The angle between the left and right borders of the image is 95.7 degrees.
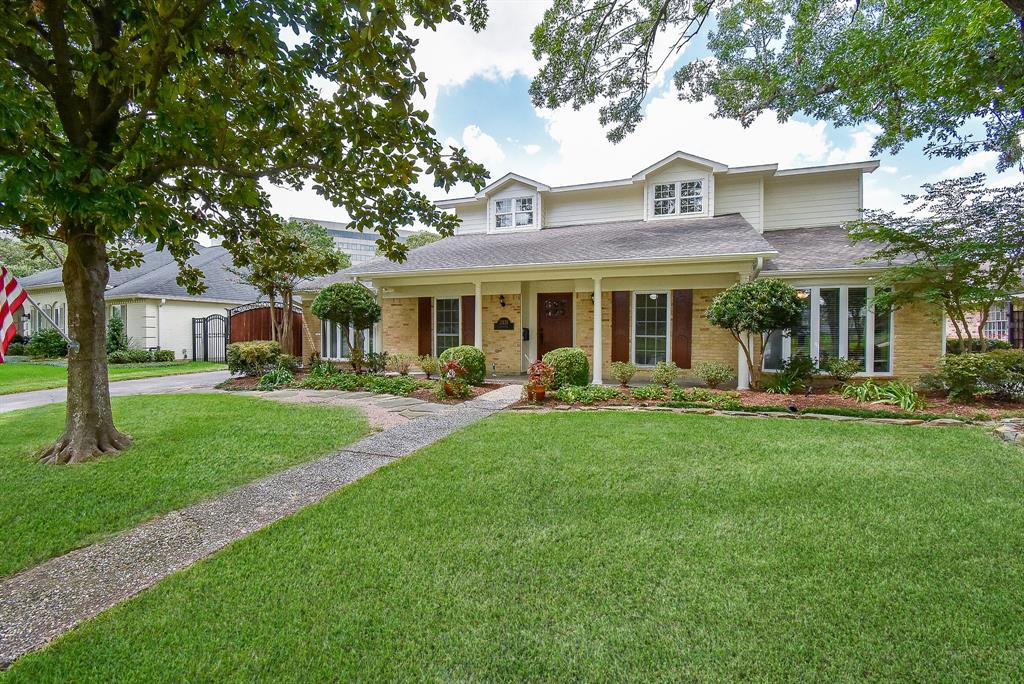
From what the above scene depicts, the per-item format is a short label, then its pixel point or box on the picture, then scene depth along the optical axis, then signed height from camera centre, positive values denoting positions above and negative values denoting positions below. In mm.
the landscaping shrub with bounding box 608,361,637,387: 10156 -845
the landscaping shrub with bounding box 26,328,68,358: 20188 -518
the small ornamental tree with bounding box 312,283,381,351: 11586 +711
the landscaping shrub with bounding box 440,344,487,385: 10612 -610
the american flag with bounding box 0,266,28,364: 5074 +366
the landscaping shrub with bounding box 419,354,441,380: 12047 -799
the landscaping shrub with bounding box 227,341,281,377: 12930 -683
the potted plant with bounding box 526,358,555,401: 9000 -925
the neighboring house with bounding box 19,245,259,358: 19000 +1573
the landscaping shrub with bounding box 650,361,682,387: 9891 -873
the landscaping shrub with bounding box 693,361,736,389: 9898 -891
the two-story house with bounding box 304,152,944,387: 10047 +1430
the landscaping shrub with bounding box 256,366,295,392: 11617 -1177
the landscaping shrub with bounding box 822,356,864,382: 9703 -762
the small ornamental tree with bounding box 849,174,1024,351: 8547 +1603
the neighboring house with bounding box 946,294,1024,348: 14161 +188
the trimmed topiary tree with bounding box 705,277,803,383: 8578 +460
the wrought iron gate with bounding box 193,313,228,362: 20047 -198
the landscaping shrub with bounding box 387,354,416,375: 13056 -842
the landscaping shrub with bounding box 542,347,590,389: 9680 -714
